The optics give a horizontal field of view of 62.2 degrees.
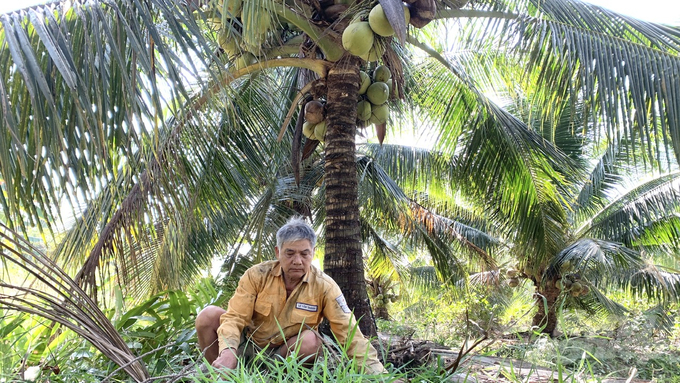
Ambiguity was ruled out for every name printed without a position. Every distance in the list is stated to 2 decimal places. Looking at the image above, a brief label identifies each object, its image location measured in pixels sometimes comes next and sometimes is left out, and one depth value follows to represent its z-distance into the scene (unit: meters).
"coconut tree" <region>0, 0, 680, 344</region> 2.18
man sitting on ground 2.86
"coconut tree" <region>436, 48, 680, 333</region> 5.77
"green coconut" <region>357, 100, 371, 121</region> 4.07
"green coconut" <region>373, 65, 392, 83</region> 4.05
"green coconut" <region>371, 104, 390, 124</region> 4.11
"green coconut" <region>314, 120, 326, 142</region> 4.00
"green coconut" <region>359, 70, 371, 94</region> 4.03
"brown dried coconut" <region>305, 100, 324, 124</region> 3.90
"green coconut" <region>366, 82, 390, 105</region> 4.01
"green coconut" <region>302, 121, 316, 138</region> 4.14
